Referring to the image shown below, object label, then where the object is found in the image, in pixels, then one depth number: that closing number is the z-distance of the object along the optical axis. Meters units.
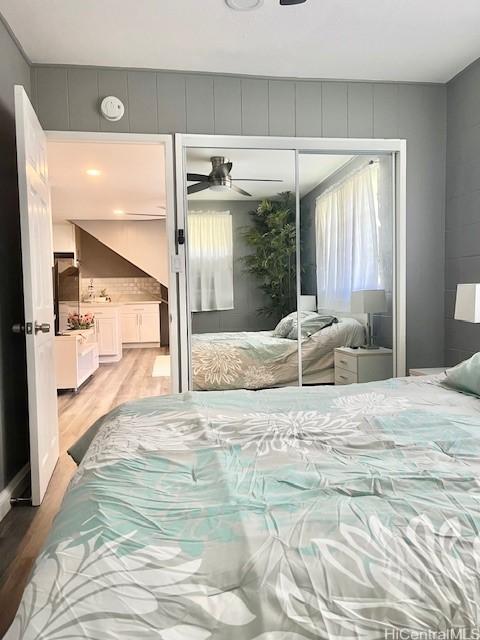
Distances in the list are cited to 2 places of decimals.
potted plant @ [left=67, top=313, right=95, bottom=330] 6.57
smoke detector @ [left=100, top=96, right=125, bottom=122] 3.15
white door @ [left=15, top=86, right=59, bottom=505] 2.45
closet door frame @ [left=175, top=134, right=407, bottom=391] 3.32
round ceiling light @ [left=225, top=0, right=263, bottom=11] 2.46
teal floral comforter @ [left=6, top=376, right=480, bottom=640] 0.73
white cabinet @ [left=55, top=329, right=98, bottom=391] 5.57
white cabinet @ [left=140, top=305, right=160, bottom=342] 9.09
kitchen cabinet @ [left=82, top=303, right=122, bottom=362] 8.12
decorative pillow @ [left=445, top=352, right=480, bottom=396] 1.98
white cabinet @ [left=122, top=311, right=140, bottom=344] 9.02
